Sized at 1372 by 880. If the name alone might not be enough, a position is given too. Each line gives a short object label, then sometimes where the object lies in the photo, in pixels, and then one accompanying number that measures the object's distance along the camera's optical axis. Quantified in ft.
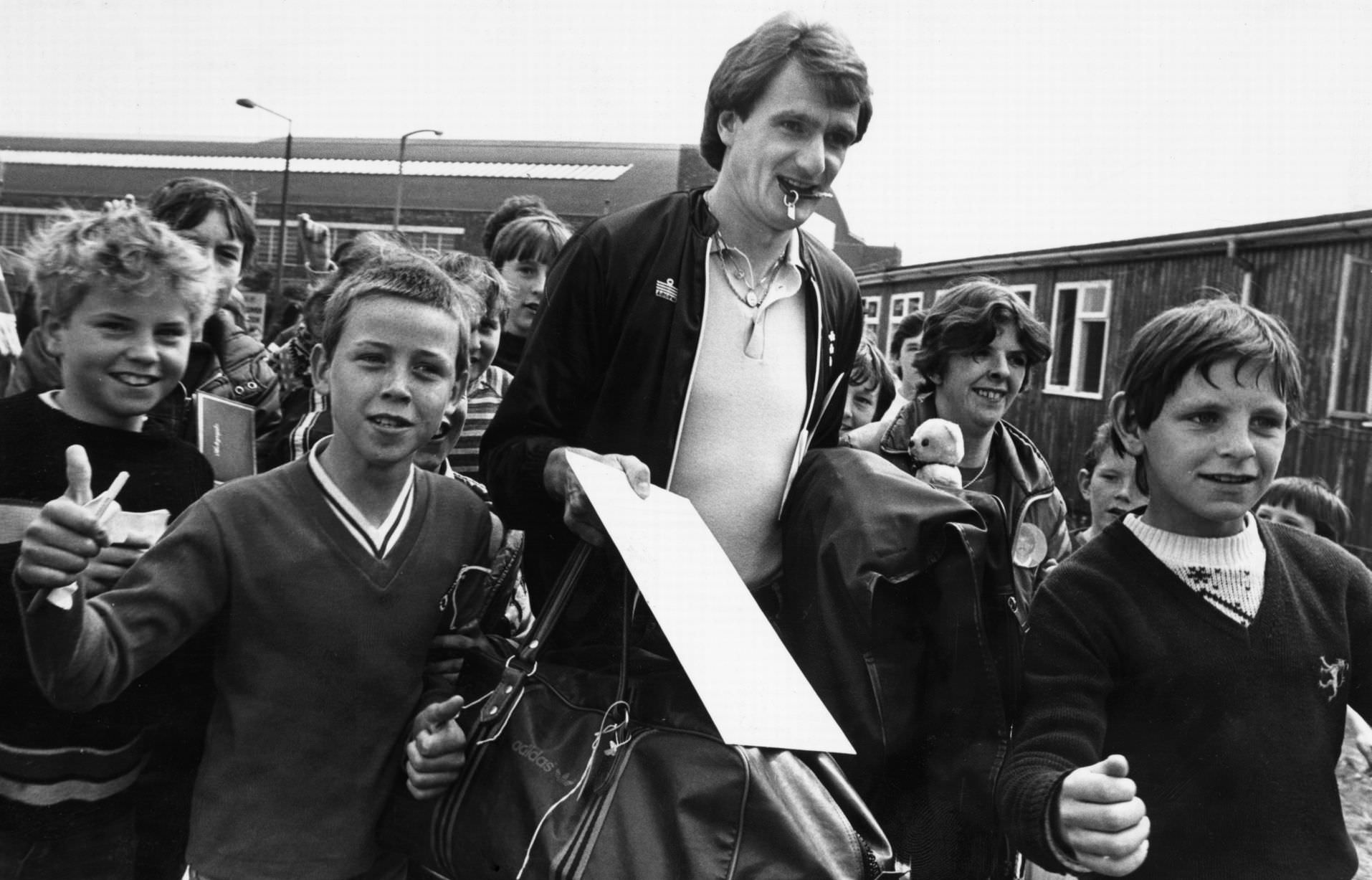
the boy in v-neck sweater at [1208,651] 5.54
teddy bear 8.29
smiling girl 10.68
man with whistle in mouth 6.73
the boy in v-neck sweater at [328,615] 5.97
